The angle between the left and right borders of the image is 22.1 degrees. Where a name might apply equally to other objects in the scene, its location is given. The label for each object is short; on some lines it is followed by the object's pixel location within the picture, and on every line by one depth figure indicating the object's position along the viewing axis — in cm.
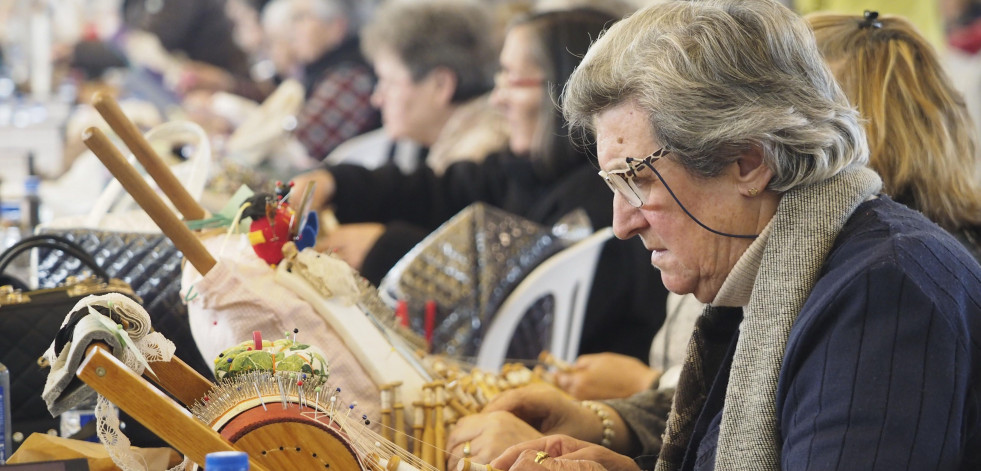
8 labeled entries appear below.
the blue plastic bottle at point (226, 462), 186
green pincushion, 204
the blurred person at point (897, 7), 497
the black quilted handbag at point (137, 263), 235
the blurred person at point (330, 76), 588
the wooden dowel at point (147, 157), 223
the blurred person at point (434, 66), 478
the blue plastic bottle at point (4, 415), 209
